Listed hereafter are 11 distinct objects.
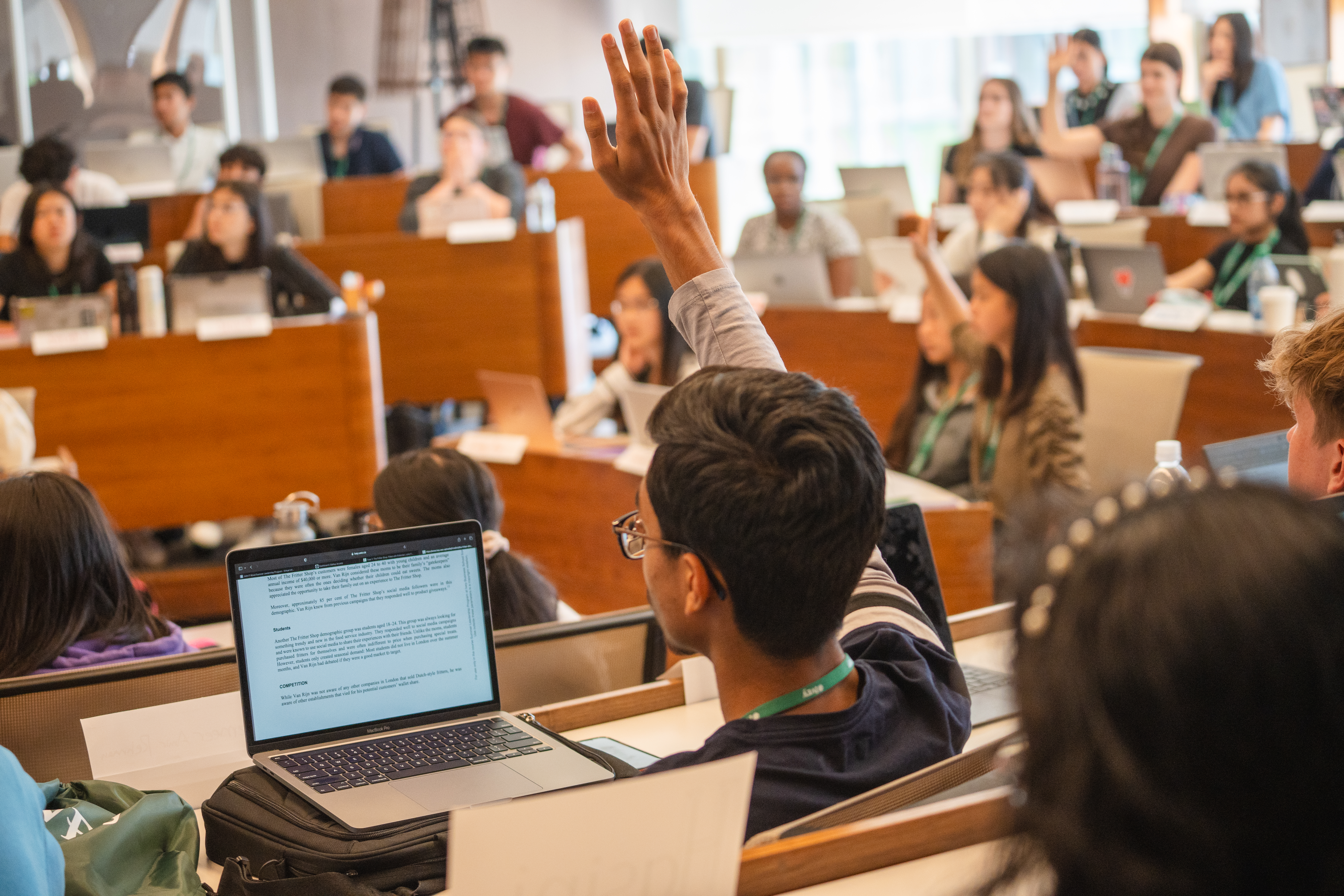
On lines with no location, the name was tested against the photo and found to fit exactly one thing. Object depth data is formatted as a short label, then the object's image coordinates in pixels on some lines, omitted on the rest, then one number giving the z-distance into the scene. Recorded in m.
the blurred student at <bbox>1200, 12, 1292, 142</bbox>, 6.34
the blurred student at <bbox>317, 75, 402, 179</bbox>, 6.90
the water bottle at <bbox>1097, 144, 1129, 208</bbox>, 5.66
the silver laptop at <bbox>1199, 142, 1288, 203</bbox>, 5.02
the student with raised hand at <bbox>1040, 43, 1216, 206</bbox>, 5.72
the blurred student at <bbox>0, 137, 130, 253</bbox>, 5.42
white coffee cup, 3.81
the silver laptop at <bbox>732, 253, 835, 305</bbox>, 5.00
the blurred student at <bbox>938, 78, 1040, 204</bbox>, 5.83
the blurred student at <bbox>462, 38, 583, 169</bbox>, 6.80
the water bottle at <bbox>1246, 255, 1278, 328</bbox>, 4.00
